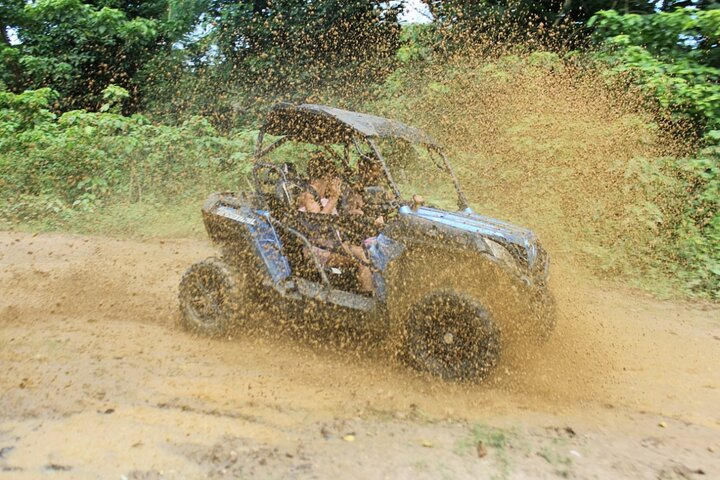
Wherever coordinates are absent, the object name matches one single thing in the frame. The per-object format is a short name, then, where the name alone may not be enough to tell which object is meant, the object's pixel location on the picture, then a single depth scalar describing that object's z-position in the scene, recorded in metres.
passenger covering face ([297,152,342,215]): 5.46
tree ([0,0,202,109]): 14.57
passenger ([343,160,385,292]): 4.90
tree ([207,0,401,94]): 13.21
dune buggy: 4.40
